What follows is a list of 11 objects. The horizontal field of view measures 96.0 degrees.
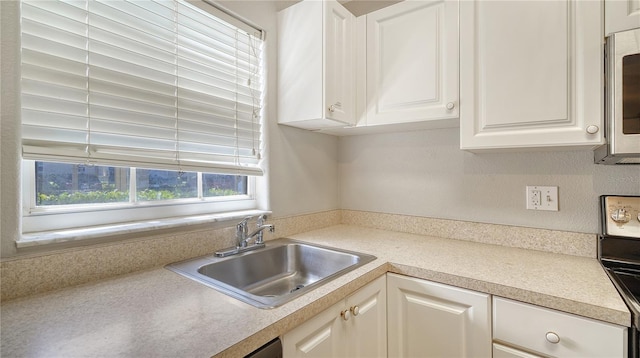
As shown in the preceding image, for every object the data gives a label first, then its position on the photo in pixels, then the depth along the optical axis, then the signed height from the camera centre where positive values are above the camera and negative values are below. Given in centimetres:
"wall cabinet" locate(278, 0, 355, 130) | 147 +62
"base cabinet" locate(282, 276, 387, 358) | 84 -50
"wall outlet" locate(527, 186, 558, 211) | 138 -9
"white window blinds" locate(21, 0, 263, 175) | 92 +37
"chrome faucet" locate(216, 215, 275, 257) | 137 -27
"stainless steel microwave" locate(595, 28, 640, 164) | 95 +29
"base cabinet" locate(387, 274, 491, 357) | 103 -54
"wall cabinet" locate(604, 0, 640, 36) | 99 +58
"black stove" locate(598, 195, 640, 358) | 112 -23
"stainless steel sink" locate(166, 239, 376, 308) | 117 -39
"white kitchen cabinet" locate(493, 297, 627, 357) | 83 -47
